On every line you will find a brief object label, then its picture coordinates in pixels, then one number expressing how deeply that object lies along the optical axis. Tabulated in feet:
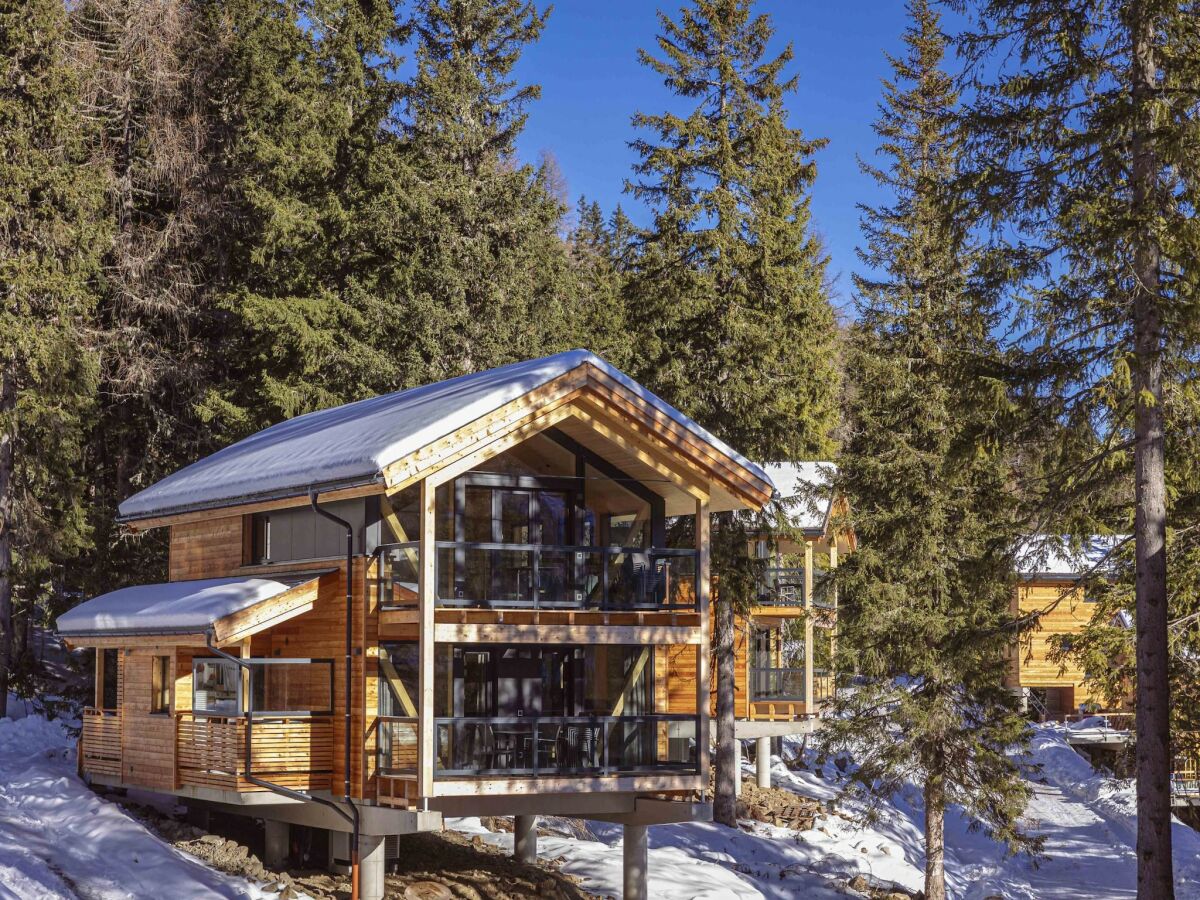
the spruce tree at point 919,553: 90.33
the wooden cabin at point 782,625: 112.57
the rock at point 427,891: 70.49
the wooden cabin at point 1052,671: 163.02
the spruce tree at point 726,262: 100.37
